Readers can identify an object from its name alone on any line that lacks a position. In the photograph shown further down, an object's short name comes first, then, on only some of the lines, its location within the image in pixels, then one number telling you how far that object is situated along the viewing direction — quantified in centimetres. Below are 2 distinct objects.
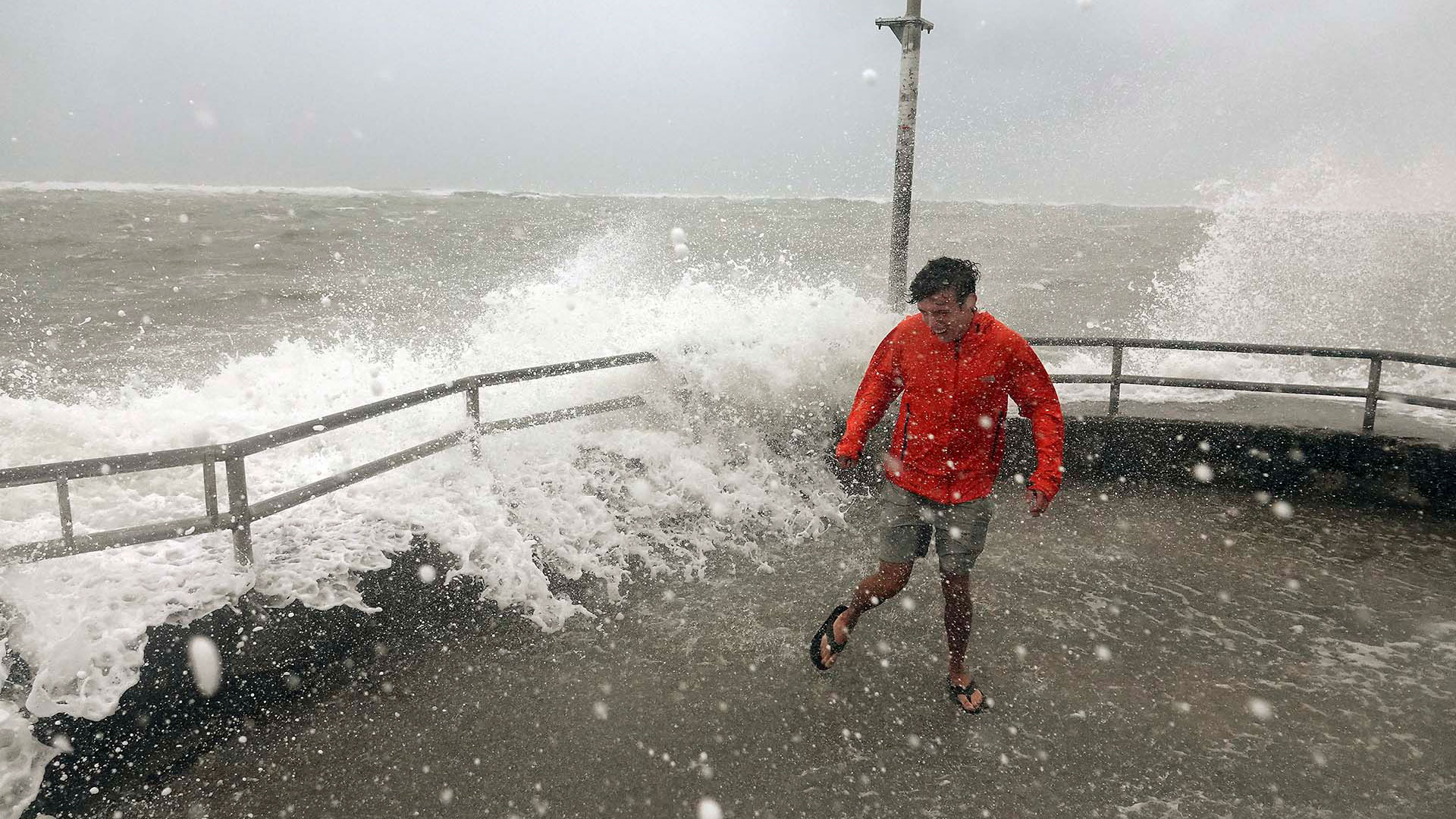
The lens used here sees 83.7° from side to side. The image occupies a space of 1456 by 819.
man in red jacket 329
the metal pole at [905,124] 725
